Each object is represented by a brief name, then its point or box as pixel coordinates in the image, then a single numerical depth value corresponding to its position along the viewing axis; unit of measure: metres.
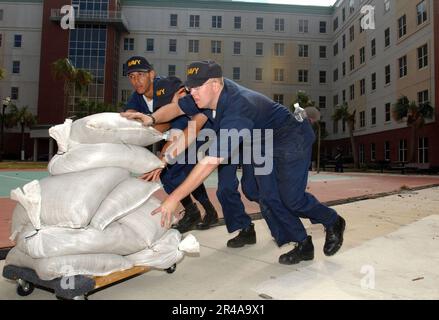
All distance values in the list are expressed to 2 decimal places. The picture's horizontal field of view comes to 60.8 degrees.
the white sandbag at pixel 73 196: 2.04
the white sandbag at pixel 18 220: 2.19
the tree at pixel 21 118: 40.66
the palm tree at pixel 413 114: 23.38
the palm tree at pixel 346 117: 33.78
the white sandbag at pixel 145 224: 2.35
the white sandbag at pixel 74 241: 1.97
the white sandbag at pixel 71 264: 1.97
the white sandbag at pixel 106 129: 2.39
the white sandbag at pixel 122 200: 2.19
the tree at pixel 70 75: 34.91
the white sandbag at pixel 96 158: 2.37
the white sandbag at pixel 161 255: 2.38
